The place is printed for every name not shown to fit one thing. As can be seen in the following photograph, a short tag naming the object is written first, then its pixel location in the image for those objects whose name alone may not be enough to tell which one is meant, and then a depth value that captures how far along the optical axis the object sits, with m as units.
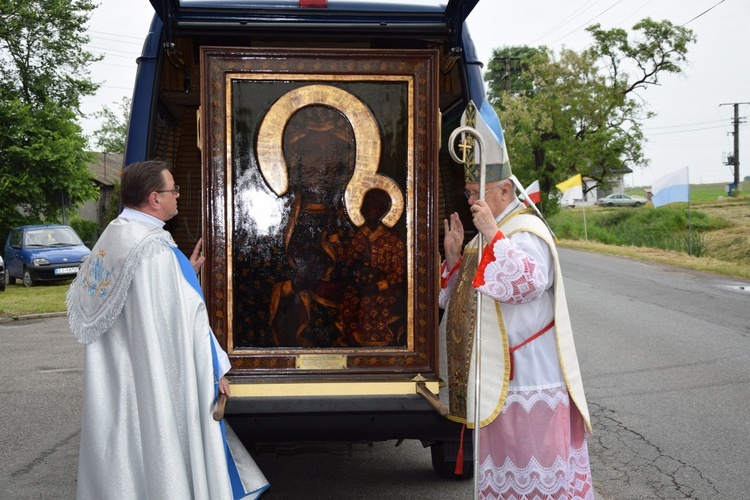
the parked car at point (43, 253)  20.39
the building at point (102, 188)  55.42
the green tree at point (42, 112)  24.59
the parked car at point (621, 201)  66.31
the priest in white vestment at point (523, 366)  3.48
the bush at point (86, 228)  37.03
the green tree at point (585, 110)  40.47
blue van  4.14
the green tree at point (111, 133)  75.75
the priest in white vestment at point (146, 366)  3.58
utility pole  60.97
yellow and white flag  30.80
